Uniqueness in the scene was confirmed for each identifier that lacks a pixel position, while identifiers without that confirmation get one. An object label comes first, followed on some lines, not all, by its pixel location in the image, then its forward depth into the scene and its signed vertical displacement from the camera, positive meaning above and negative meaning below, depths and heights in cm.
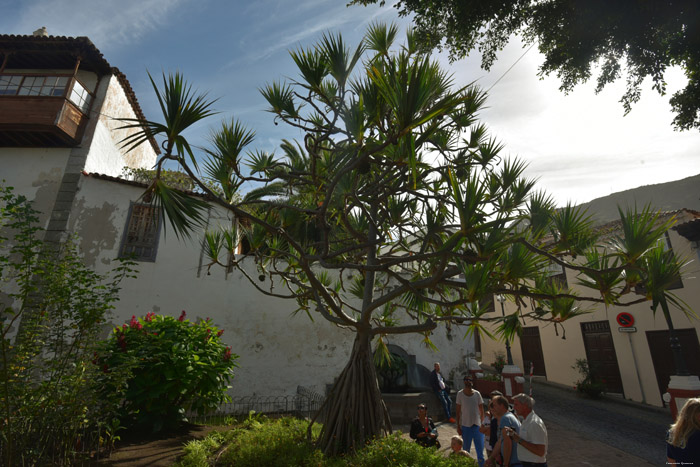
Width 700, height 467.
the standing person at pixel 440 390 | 890 -88
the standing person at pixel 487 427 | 460 -109
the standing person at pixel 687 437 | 311 -69
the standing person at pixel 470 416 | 573 -97
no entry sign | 1259 +129
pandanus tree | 330 +187
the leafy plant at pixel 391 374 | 1048 -60
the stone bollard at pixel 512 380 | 1098 -75
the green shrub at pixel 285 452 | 407 -131
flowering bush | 561 -32
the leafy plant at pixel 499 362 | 1723 -33
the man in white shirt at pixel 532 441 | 368 -86
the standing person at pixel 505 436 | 386 -86
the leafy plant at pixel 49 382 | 369 -37
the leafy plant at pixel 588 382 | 1261 -91
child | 495 -122
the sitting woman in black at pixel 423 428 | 551 -118
